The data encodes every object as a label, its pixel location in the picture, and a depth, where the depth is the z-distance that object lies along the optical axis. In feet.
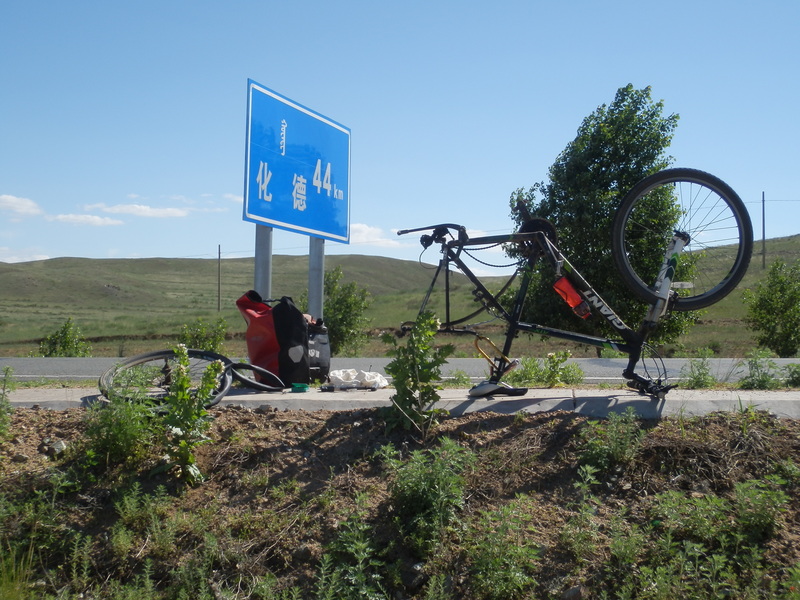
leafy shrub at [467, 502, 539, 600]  10.12
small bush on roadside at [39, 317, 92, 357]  57.16
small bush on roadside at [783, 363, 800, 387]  18.24
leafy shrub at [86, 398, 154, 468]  13.39
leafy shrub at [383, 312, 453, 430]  14.10
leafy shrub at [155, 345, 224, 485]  13.15
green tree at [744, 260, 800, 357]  69.15
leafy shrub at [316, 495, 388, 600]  10.35
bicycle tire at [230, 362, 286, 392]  18.03
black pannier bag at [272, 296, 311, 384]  19.79
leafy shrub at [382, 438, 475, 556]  11.08
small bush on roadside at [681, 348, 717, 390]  18.17
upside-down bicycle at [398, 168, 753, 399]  15.78
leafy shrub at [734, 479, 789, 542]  10.44
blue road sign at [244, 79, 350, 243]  26.91
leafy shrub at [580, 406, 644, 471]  12.51
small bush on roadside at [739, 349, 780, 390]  17.17
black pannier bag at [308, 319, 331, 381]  21.04
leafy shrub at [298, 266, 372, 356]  65.72
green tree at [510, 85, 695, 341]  49.32
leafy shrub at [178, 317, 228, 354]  51.19
